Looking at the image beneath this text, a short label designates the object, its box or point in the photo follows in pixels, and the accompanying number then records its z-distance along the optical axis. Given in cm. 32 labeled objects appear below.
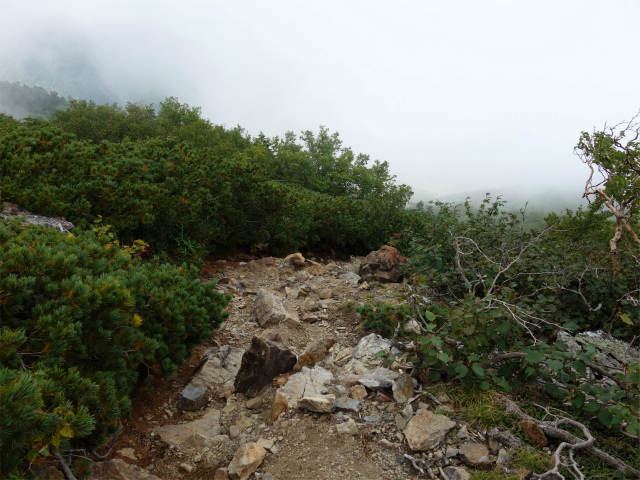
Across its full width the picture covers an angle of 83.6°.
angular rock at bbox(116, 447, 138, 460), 269
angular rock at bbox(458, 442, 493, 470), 239
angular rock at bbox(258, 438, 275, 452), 274
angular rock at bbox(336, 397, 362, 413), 306
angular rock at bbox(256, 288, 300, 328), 501
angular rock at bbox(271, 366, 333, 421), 313
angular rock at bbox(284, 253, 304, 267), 824
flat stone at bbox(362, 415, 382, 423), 294
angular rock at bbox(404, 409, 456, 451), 257
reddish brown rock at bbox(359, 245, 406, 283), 787
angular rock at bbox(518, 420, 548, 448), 253
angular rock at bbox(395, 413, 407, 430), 284
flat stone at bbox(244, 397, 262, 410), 332
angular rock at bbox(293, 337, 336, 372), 378
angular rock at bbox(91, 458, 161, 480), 229
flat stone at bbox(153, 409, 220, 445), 292
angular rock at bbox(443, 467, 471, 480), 233
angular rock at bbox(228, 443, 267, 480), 252
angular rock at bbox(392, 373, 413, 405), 310
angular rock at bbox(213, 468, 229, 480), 256
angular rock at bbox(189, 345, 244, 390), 369
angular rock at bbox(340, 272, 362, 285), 750
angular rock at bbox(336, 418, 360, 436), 283
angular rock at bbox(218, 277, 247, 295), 631
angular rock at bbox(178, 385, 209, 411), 336
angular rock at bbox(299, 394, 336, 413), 304
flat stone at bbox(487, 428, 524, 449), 252
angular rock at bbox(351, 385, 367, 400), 324
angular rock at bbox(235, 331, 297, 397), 354
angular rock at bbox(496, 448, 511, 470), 238
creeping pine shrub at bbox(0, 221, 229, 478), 165
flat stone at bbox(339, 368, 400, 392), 329
